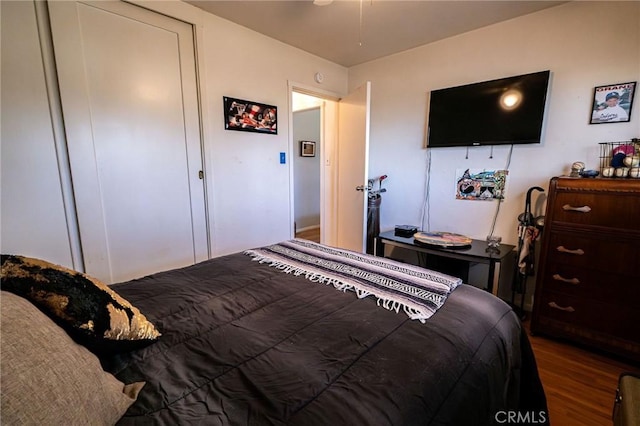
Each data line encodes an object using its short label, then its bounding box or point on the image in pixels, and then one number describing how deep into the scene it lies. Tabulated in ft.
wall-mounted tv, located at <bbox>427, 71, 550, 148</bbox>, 7.54
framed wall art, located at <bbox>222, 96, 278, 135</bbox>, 8.52
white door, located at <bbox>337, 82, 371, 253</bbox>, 10.00
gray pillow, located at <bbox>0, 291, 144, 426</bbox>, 1.56
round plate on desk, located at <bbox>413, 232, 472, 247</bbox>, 7.86
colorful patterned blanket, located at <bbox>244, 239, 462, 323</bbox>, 3.76
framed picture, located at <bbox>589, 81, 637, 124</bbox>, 6.42
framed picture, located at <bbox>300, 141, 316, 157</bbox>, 17.98
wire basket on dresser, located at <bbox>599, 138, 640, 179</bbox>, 5.86
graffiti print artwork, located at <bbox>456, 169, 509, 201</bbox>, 8.34
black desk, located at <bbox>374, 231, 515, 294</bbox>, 7.07
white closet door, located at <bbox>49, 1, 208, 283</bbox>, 6.14
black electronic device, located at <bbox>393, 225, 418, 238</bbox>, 9.15
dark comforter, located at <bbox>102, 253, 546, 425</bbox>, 2.21
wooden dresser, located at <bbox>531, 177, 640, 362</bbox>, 5.59
